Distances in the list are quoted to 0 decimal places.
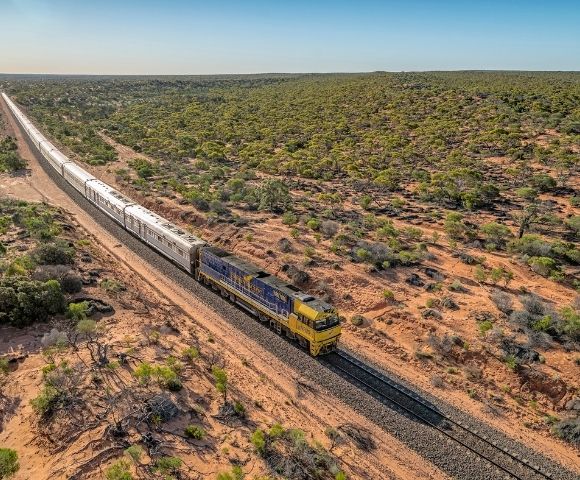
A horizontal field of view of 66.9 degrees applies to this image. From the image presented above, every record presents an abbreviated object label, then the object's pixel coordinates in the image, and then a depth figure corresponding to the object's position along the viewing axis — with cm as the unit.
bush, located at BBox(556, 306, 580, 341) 2406
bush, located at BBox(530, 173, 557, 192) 4880
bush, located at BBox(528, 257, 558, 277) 3130
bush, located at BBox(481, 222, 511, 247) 3668
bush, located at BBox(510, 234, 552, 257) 3347
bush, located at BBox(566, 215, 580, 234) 3788
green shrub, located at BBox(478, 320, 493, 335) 2483
